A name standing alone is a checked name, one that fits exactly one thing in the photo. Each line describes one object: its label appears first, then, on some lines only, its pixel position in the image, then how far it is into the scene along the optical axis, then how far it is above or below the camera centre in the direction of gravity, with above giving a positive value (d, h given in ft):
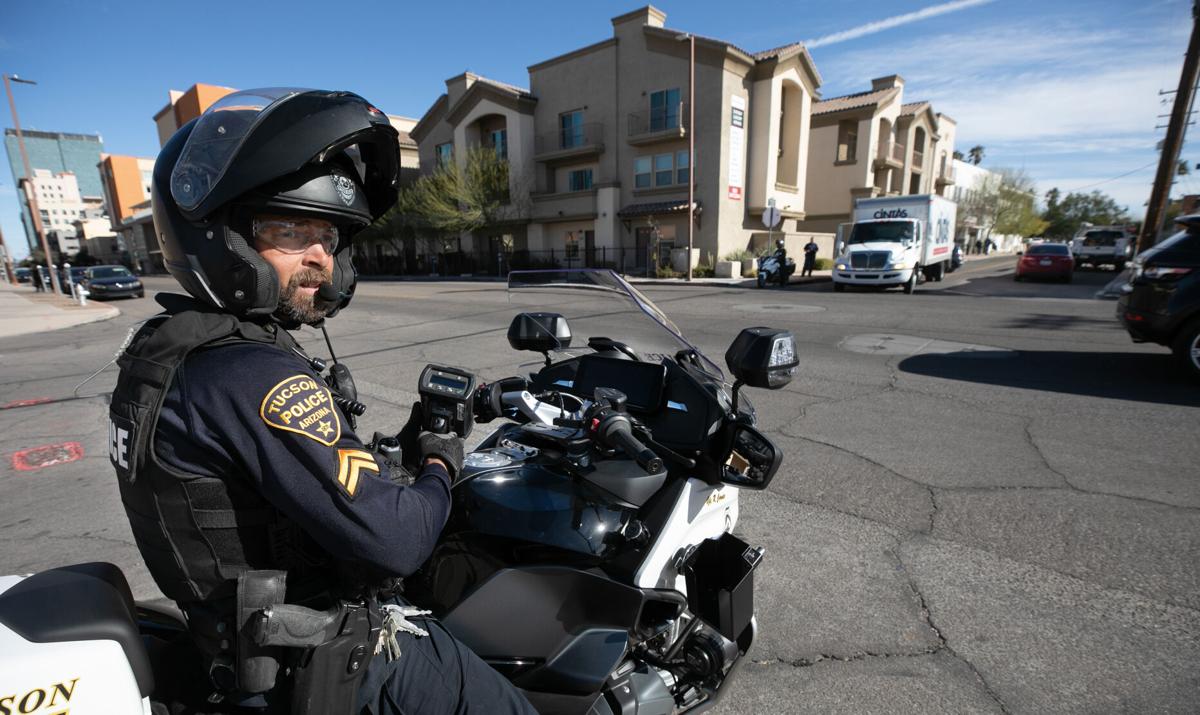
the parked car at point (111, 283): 76.89 -4.97
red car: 66.18 -4.79
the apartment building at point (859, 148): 116.26 +16.82
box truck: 56.65 -1.78
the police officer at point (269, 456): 3.77 -1.43
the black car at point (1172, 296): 19.70 -2.69
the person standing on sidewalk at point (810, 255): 80.18 -3.65
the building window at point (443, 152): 131.77 +20.14
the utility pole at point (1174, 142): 49.11 +6.98
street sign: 79.56 +1.74
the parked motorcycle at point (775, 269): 69.36 -4.78
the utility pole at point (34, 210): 83.94 +5.87
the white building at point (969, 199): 192.37 +8.60
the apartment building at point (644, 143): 91.81 +15.58
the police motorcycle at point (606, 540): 5.57 -3.09
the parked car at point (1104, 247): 82.74 -3.78
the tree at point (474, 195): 111.86 +8.30
